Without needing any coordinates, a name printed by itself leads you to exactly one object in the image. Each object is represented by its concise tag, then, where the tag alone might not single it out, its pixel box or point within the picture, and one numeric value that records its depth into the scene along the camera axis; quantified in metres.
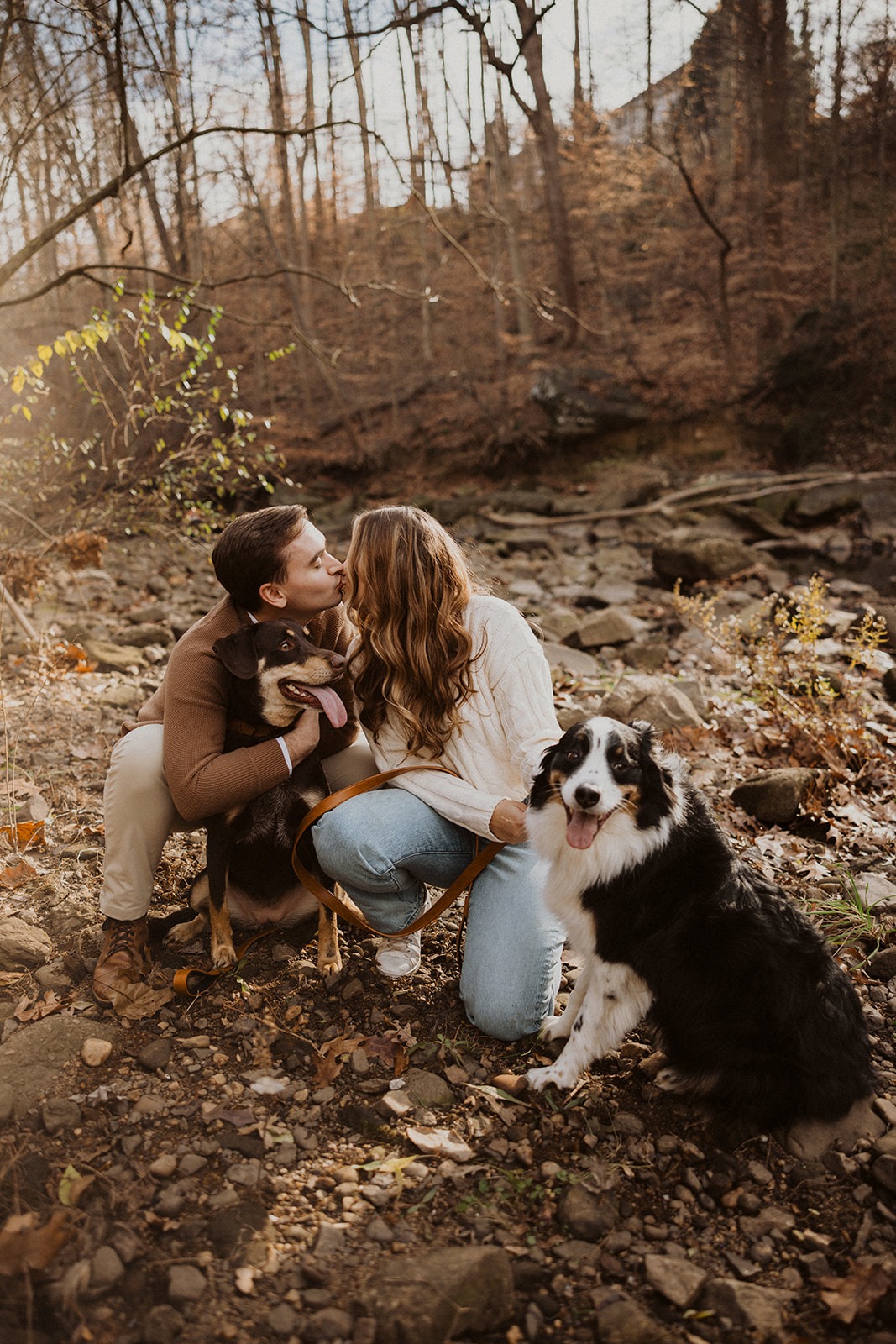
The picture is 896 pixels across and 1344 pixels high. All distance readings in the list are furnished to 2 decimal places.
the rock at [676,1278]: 1.98
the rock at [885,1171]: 2.30
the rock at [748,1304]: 1.93
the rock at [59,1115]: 2.42
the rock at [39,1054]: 2.57
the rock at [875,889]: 3.54
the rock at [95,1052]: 2.70
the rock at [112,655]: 6.83
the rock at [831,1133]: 2.43
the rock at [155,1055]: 2.73
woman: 2.93
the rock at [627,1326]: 1.86
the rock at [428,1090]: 2.63
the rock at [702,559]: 9.95
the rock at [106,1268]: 1.93
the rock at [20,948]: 3.15
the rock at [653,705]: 5.39
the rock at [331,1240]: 2.08
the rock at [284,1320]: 1.85
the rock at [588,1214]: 2.19
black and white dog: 2.38
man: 2.96
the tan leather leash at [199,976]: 2.95
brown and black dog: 3.02
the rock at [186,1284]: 1.91
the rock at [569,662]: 6.80
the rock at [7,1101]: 2.44
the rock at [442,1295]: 1.83
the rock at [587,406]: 16.17
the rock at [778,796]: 4.30
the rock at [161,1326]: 1.80
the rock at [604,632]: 7.67
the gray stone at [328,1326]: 1.83
